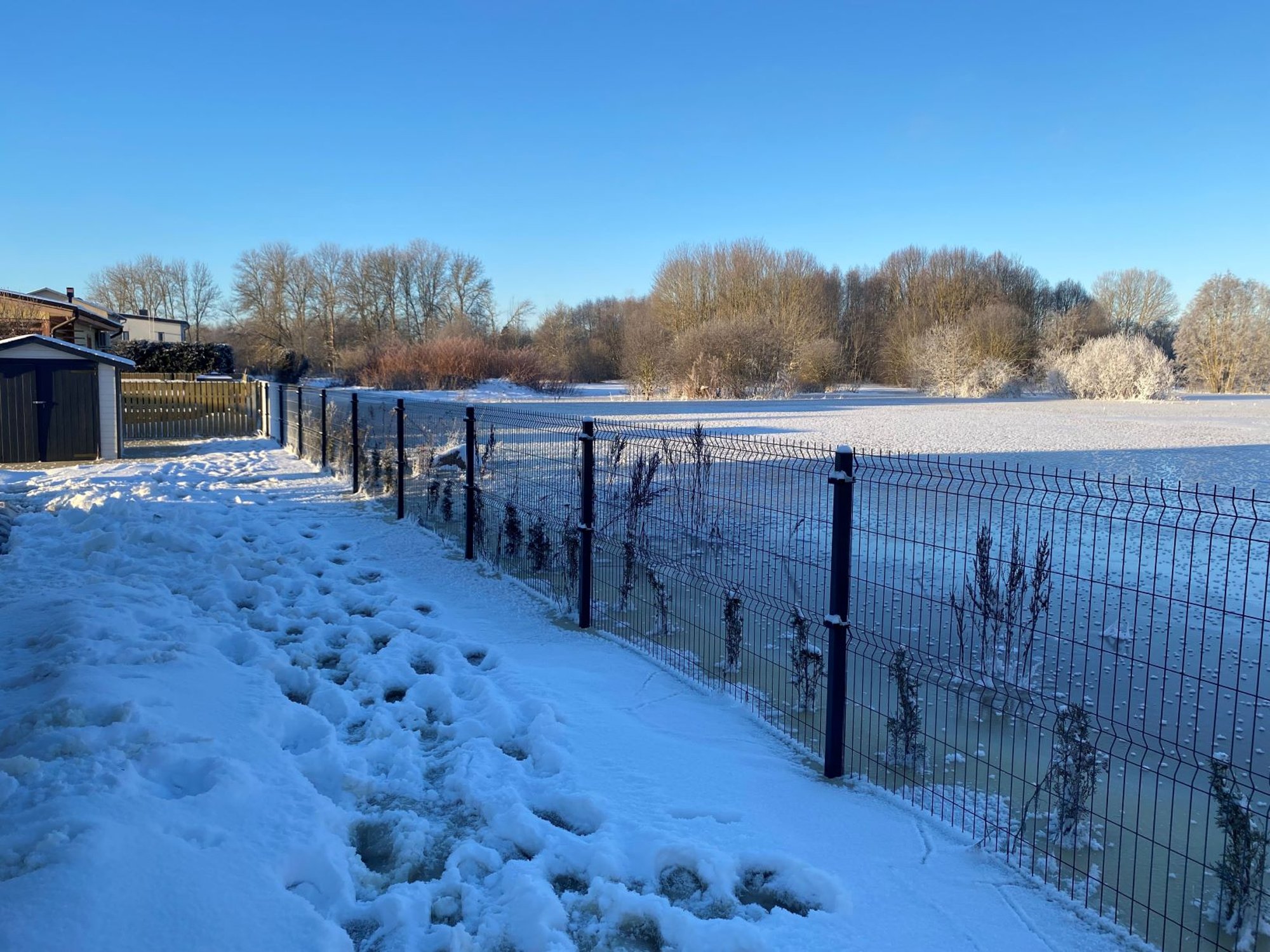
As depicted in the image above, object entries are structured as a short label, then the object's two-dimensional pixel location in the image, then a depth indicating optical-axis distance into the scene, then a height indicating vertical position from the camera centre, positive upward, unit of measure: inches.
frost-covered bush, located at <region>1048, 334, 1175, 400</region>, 1679.4 +68.7
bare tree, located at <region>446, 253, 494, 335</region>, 2738.7 +310.2
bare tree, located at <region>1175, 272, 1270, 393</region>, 2183.8 +182.1
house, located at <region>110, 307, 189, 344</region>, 2123.5 +136.3
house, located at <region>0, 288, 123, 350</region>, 1270.9 +92.7
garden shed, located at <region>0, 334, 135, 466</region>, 580.7 -14.4
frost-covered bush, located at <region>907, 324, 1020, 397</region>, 1905.8 +79.6
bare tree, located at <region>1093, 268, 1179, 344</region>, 2669.8 +323.6
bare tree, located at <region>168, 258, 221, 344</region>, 2876.5 +286.2
